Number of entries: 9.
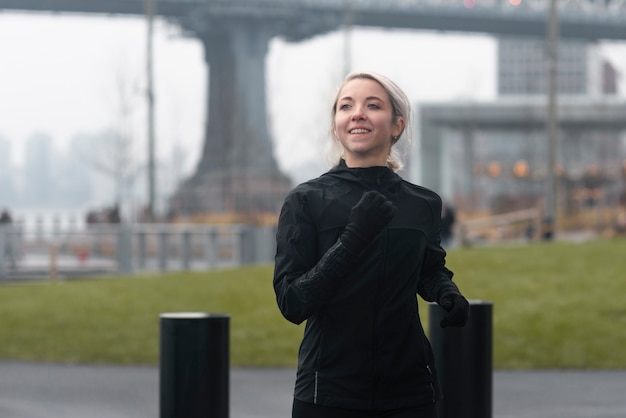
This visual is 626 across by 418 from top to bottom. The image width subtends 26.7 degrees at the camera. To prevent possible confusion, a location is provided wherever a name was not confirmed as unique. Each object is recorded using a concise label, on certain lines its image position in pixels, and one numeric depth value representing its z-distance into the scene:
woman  3.74
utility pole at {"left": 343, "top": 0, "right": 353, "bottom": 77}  42.16
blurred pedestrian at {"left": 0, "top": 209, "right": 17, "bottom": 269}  27.93
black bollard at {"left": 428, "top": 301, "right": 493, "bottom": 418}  6.51
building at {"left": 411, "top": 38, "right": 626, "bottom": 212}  65.50
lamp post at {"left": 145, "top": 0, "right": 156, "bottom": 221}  35.12
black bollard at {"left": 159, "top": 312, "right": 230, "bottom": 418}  5.86
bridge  61.00
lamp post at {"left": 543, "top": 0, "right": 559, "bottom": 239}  30.20
